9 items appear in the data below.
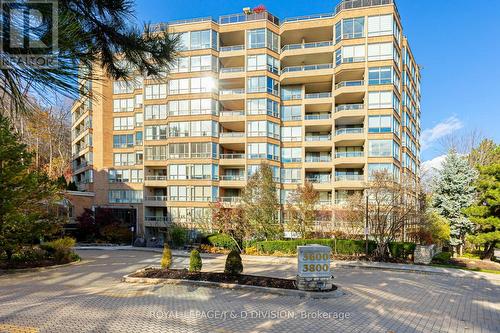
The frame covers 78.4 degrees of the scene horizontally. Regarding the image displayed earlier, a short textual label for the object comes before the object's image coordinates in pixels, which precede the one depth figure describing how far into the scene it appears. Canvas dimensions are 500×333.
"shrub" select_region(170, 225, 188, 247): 30.83
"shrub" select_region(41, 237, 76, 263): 20.39
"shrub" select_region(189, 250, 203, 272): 15.40
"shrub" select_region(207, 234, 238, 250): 27.89
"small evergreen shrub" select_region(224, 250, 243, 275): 14.40
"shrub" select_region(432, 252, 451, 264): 22.59
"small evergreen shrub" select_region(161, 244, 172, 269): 16.23
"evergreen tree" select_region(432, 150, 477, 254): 28.33
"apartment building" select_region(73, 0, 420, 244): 31.45
